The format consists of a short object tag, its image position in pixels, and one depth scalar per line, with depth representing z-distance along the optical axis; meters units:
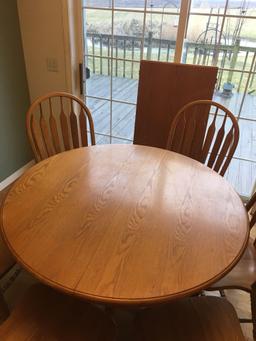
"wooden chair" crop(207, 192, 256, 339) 1.05
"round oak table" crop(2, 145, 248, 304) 0.79
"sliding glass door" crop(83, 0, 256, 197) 1.89
